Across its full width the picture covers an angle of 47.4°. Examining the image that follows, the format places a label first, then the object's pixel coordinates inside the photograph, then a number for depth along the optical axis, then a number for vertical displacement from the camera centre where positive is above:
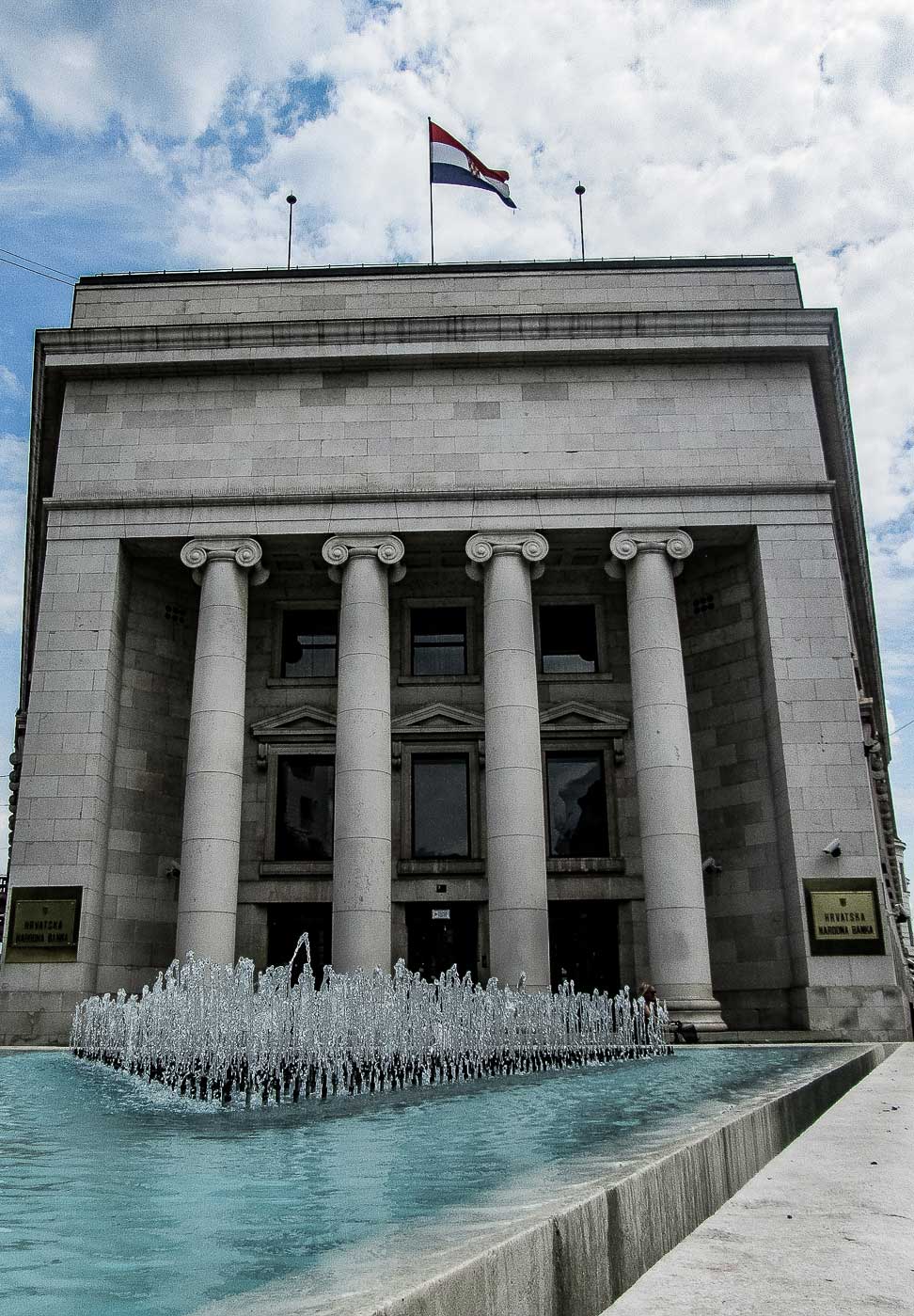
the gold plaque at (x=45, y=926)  23.00 +1.02
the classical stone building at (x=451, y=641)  23.61 +8.12
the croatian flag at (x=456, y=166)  30.86 +22.81
